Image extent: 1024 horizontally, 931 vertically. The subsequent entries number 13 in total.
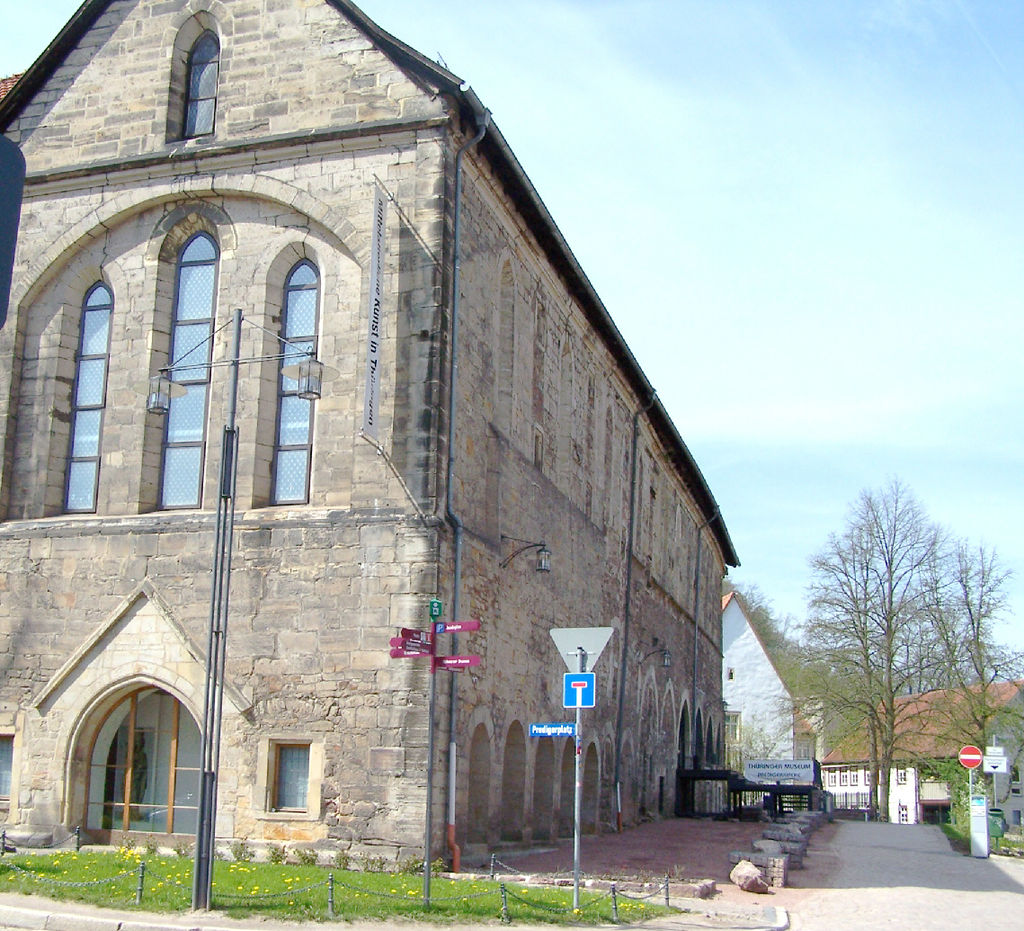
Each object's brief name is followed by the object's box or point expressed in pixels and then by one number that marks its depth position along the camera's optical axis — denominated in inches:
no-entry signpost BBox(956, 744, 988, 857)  956.6
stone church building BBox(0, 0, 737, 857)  626.5
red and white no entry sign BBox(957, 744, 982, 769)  986.7
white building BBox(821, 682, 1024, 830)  1806.1
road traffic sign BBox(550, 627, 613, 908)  491.2
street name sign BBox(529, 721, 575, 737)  501.4
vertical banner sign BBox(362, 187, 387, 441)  635.5
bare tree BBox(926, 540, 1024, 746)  1763.0
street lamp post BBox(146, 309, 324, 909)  466.0
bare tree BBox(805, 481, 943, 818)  1775.3
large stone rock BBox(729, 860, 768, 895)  608.4
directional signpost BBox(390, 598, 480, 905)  489.2
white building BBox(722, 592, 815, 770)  2488.9
